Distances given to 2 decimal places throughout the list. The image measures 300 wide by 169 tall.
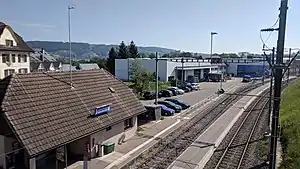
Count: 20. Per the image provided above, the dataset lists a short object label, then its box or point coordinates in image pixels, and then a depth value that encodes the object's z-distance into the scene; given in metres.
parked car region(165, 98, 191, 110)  30.25
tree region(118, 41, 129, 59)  70.98
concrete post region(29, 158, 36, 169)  12.07
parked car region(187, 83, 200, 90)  46.50
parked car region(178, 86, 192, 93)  44.57
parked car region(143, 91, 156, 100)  35.66
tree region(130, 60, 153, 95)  38.46
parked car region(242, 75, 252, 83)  63.02
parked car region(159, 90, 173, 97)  38.16
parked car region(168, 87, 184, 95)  41.00
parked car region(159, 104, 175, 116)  26.32
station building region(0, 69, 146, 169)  12.33
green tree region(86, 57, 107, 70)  68.74
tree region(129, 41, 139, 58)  72.68
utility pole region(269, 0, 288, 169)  9.99
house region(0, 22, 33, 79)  34.51
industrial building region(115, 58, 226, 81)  55.14
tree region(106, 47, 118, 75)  65.36
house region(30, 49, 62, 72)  52.20
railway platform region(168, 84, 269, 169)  14.53
